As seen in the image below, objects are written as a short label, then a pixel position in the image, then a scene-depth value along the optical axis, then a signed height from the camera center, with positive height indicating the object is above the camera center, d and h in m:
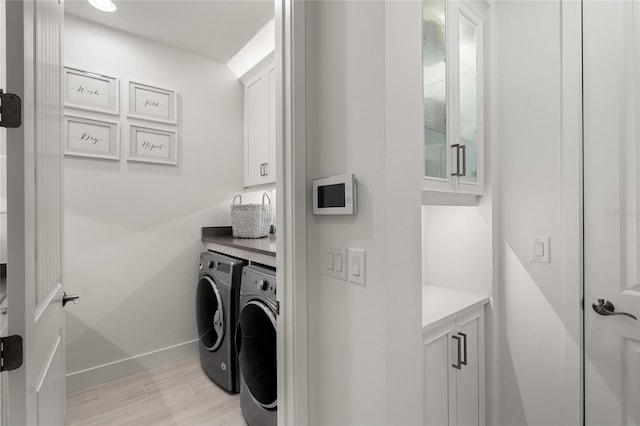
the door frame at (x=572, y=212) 1.36 +0.00
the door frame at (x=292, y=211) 1.11 +0.00
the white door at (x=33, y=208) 0.72 +0.01
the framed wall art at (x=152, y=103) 2.38 +0.86
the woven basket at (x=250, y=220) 2.53 -0.07
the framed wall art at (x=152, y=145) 2.38 +0.53
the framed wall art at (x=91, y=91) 2.13 +0.86
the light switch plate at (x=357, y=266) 0.98 -0.17
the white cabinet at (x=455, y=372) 1.18 -0.68
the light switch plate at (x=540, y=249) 1.47 -0.18
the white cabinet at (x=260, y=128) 2.53 +0.72
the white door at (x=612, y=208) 1.24 +0.01
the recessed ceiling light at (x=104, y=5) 2.01 +1.36
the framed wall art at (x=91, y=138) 2.13 +0.53
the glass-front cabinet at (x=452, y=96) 1.32 +0.53
